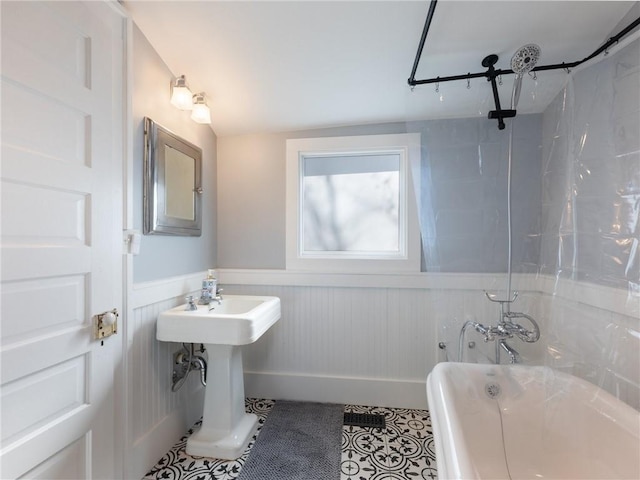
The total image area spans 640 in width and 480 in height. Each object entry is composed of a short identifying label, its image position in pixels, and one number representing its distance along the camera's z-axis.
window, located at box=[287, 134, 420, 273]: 1.92
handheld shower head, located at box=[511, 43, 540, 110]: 1.16
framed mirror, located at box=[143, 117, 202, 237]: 1.38
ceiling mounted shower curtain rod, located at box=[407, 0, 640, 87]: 1.07
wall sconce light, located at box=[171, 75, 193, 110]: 1.50
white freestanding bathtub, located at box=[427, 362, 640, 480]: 0.91
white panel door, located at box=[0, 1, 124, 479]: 0.84
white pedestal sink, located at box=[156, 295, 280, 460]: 1.34
